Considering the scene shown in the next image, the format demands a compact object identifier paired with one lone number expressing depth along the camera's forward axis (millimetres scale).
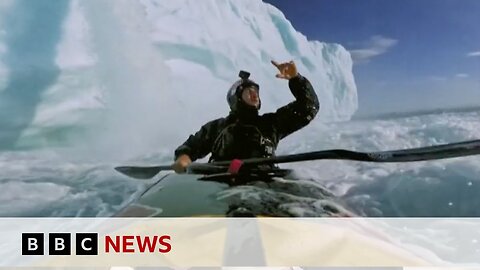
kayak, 1532
